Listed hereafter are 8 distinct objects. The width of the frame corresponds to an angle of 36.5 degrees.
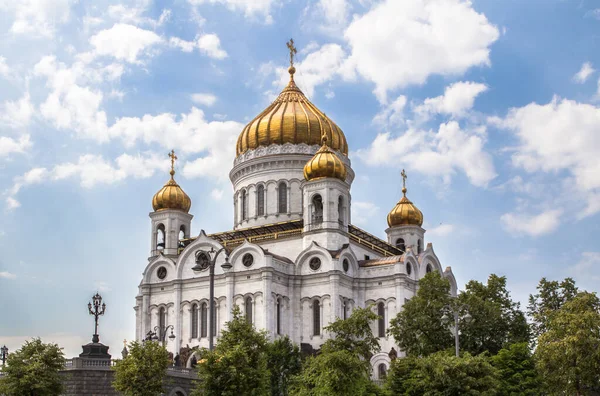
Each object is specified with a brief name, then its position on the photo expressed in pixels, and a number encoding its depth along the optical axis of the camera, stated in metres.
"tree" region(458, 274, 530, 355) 51.97
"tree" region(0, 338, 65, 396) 41.88
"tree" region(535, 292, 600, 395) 44.38
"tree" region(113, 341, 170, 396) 41.22
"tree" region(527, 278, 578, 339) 54.94
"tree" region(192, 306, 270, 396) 40.16
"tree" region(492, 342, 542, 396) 47.33
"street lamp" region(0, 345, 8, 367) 65.88
